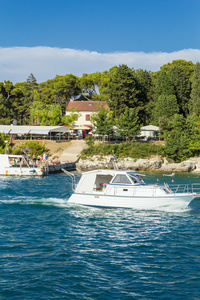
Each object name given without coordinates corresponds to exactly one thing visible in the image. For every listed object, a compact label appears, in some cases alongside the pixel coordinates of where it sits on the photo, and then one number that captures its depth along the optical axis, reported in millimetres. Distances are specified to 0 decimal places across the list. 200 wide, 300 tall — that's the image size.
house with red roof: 89250
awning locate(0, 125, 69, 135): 71500
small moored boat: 50250
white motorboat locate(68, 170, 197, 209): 26328
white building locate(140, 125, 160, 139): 73631
